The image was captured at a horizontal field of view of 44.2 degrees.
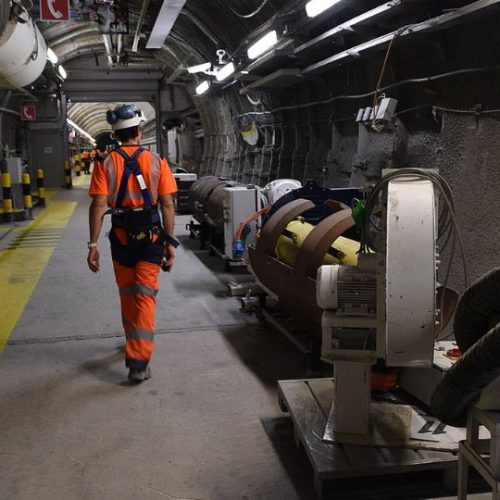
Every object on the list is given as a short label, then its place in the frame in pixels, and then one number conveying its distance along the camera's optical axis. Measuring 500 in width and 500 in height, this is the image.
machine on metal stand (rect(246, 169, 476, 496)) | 2.34
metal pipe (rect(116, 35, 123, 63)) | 13.36
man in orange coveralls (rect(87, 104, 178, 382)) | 4.02
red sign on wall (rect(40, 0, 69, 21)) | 8.34
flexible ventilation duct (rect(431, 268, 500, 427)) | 1.80
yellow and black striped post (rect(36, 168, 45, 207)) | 14.74
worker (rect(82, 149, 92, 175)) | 34.97
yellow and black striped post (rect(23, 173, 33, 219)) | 11.88
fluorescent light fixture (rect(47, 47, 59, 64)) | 12.92
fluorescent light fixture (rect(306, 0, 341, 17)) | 4.95
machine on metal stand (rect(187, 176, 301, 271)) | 6.42
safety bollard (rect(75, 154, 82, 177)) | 32.34
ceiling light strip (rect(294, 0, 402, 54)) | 4.68
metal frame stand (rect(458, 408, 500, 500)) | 1.84
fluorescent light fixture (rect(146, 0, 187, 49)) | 8.14
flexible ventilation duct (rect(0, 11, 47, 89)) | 7.54
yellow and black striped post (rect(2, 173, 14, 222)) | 10.98
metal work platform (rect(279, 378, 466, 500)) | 2.62
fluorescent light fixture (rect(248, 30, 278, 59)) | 6.78
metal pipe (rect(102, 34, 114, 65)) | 13.10
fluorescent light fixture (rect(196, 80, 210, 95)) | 12.54
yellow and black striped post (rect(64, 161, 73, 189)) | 20.14
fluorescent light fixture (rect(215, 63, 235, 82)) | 9.43
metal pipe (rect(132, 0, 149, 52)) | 9.22
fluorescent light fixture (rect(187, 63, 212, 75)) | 10.83
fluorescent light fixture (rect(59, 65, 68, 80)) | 16.72
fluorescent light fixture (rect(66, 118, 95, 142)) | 25.52
